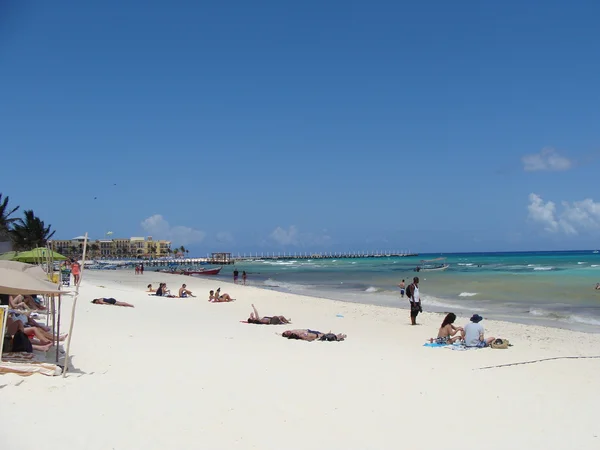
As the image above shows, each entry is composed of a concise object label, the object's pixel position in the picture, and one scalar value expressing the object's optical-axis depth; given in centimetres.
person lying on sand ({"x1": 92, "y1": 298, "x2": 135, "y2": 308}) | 1761
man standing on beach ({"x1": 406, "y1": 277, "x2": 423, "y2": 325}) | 1434
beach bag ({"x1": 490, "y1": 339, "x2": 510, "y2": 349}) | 1064
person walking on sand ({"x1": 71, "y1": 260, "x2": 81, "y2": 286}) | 2863
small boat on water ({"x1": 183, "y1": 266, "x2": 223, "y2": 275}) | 5962
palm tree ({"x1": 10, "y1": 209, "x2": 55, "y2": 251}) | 5722
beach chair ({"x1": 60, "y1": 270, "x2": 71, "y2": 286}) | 2680
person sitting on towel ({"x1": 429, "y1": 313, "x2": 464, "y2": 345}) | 1112
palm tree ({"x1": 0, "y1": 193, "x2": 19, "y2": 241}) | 4260
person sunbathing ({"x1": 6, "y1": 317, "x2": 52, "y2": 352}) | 807
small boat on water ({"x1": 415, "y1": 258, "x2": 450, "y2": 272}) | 6356
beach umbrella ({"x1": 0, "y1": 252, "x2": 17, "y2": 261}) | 2595
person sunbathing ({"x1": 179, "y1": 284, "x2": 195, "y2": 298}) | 2442
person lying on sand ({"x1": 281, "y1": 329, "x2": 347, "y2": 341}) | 1135
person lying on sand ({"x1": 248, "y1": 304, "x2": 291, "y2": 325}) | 1431
